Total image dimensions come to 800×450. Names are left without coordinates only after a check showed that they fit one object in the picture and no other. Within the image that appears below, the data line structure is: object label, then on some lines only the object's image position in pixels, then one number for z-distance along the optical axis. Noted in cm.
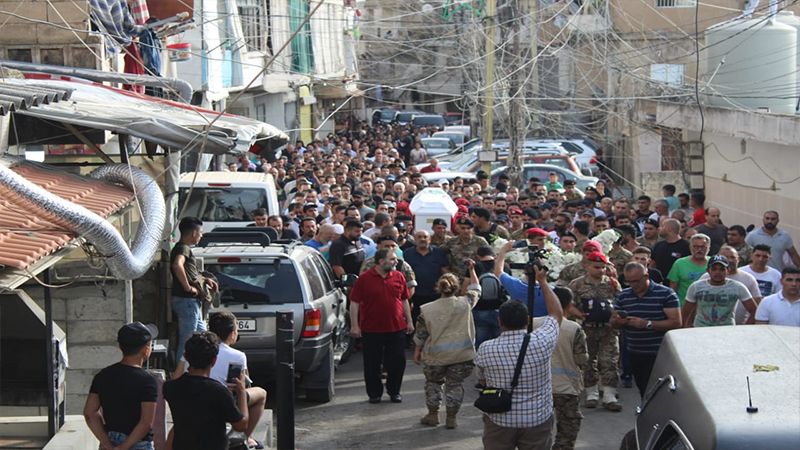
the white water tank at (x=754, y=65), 2180
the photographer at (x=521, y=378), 829
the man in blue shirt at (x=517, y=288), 1209
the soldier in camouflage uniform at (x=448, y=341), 1153
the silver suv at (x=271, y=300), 1208
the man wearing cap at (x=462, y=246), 1431
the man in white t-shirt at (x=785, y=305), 1106
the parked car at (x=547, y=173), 3039
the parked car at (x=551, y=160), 3225
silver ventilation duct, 720
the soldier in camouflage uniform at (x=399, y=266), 1349
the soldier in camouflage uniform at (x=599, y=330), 1215
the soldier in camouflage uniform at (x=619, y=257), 1406
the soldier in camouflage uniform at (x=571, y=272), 1282
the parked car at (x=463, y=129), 5175
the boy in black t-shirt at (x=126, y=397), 752
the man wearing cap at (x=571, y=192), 2205
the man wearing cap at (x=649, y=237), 1630
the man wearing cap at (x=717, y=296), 1176
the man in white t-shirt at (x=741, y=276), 1233
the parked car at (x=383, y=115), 6302
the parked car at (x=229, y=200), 1805
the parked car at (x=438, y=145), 4597
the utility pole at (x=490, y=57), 2812
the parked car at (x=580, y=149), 4000
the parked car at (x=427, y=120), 5862
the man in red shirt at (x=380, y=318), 1268
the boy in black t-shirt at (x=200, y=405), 732
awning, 1020
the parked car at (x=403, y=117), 6118
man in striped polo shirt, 1149
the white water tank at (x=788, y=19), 2277
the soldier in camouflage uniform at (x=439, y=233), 1545
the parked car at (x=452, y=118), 6594
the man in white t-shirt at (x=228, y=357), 880
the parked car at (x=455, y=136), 4851
